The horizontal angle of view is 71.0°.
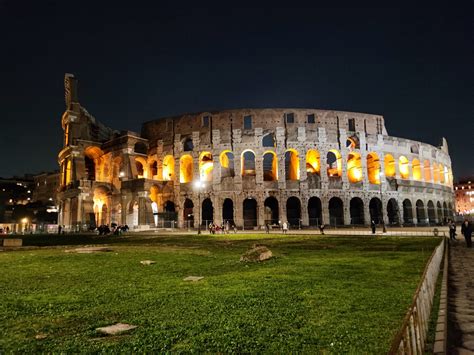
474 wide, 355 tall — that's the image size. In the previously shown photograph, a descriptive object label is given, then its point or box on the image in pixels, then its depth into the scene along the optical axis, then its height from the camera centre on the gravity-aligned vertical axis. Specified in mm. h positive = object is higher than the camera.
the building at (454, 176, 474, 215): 120125 +6018
